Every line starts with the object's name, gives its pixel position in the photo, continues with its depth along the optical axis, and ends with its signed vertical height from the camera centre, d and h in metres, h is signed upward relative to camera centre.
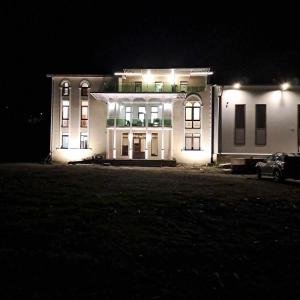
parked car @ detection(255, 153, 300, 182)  13.93 -0.56
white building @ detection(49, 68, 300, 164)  26.39 +3.47
